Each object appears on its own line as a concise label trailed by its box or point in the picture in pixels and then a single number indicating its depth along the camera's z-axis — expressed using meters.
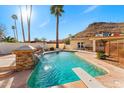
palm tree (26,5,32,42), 13.10
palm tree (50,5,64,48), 14.09
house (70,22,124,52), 10.27
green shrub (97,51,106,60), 6.12
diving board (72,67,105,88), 2.30
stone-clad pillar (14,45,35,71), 3.55
